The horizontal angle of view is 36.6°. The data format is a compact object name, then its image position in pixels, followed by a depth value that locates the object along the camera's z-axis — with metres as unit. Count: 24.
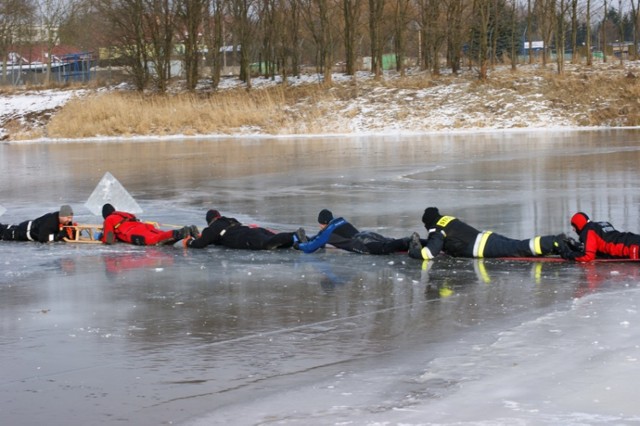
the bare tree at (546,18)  49.02
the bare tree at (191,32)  50.91
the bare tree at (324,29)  48.34
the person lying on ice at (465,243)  9.77
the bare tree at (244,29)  50.34
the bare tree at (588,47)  46.50
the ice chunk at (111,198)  14.91
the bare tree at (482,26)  45.19
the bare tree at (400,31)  49.94
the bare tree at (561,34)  44.97
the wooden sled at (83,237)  12.59
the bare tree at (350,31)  49.59
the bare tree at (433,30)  48.00
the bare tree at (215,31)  50.78
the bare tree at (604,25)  51.15
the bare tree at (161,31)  51.00
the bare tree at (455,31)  48.16
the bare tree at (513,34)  46.84
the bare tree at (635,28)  49.83
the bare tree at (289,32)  52.41
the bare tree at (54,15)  72.31
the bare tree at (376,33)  49.25
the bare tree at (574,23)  48.41
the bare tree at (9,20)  64.44
